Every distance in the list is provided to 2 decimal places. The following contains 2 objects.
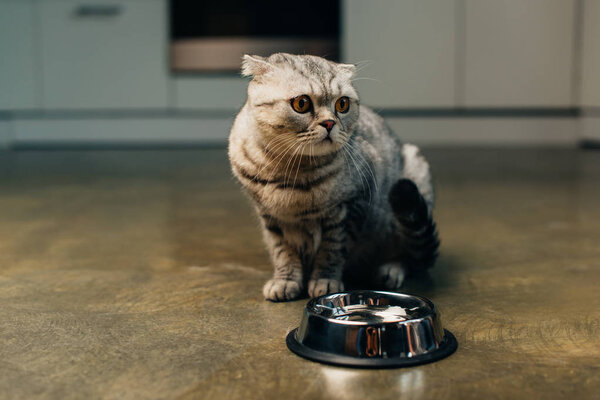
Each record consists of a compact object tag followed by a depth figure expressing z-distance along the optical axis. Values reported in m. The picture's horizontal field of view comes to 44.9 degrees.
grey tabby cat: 1.39
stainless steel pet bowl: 1.10
